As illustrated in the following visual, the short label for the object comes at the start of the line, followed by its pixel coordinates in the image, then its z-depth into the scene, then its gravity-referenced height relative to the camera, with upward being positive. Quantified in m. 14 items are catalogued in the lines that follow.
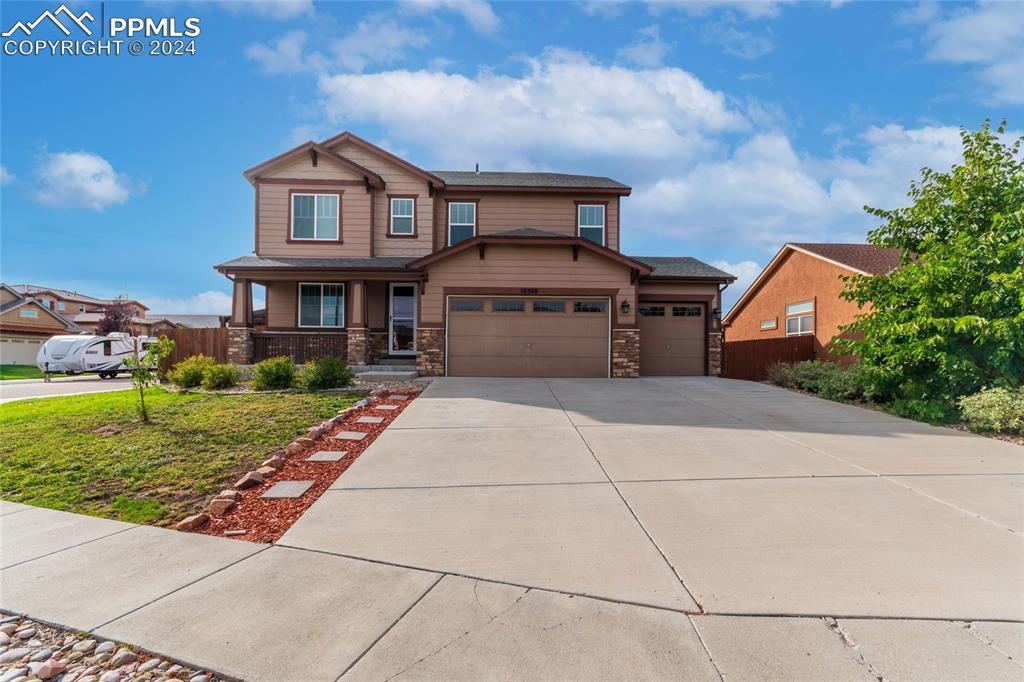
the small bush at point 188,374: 11.85 -0.71
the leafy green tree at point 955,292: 7.89 +1.01
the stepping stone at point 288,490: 4.72 -1.43
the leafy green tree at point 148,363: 7.89 -0.32
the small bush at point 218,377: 11.78 -0.78
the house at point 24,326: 31.22 +1.26
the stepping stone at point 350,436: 6.92 -1.29
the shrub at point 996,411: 7.05 -0.88
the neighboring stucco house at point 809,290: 14.28 +2.07
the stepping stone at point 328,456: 5.95 -1.36
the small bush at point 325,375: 11.03 -0.66
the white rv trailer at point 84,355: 21.09 -0.48
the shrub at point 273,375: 11.27 -0.69
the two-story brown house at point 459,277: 14.02 +2.11
